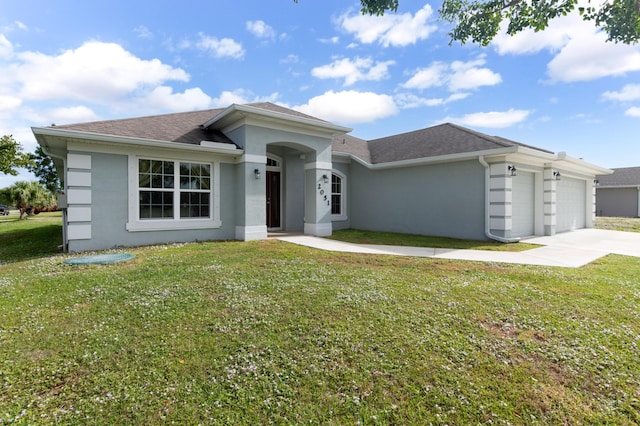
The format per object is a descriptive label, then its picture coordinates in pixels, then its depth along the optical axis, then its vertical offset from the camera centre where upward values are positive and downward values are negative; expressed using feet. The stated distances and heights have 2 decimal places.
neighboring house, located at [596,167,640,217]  80.74 +4.50
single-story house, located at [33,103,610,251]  27.37 +3.24
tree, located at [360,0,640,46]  26.40 +19.34
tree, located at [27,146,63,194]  104.58 +12.12
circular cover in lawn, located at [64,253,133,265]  21.13 -3.69
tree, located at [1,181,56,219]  80.89 +3.54
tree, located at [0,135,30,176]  59.36 +10.70
